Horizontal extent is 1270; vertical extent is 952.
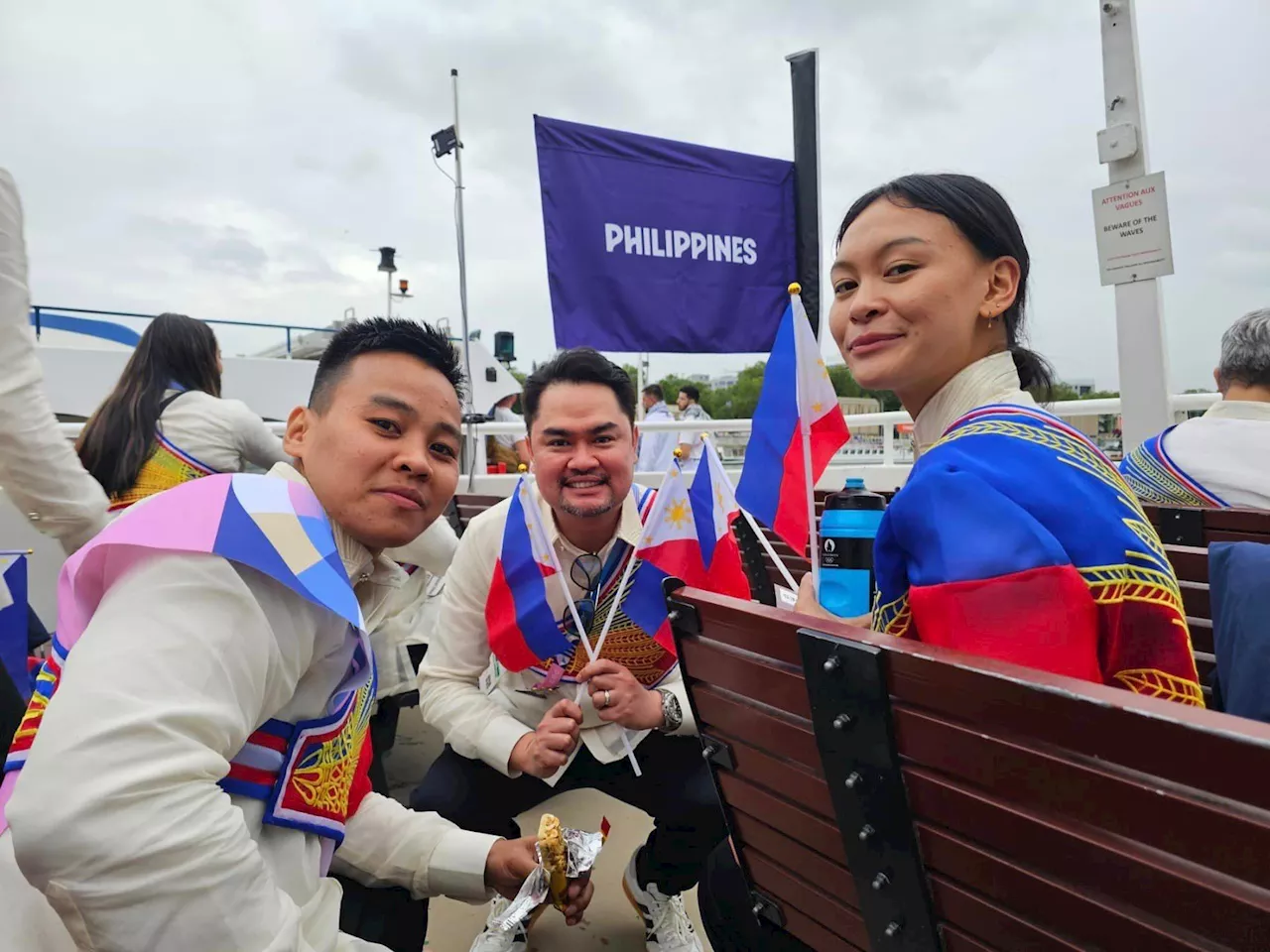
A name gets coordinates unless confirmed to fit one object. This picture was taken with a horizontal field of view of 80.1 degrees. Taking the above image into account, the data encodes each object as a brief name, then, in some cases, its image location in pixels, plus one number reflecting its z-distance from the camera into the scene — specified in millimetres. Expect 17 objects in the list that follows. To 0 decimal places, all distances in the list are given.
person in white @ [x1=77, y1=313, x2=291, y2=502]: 2643
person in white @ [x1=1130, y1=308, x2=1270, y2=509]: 2006
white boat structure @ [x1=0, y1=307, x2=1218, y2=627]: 3412
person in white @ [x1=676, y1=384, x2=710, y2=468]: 8336
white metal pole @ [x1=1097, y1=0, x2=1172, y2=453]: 3260
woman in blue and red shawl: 859
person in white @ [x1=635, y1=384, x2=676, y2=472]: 6652
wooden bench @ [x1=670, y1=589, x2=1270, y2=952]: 592
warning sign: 3207
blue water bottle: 1215
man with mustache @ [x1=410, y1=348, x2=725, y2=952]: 1880
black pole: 4309
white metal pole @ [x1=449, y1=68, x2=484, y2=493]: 4660
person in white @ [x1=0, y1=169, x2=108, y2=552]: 1785
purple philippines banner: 3768
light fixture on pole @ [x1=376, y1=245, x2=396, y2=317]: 12836
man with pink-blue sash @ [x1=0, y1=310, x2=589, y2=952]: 747
